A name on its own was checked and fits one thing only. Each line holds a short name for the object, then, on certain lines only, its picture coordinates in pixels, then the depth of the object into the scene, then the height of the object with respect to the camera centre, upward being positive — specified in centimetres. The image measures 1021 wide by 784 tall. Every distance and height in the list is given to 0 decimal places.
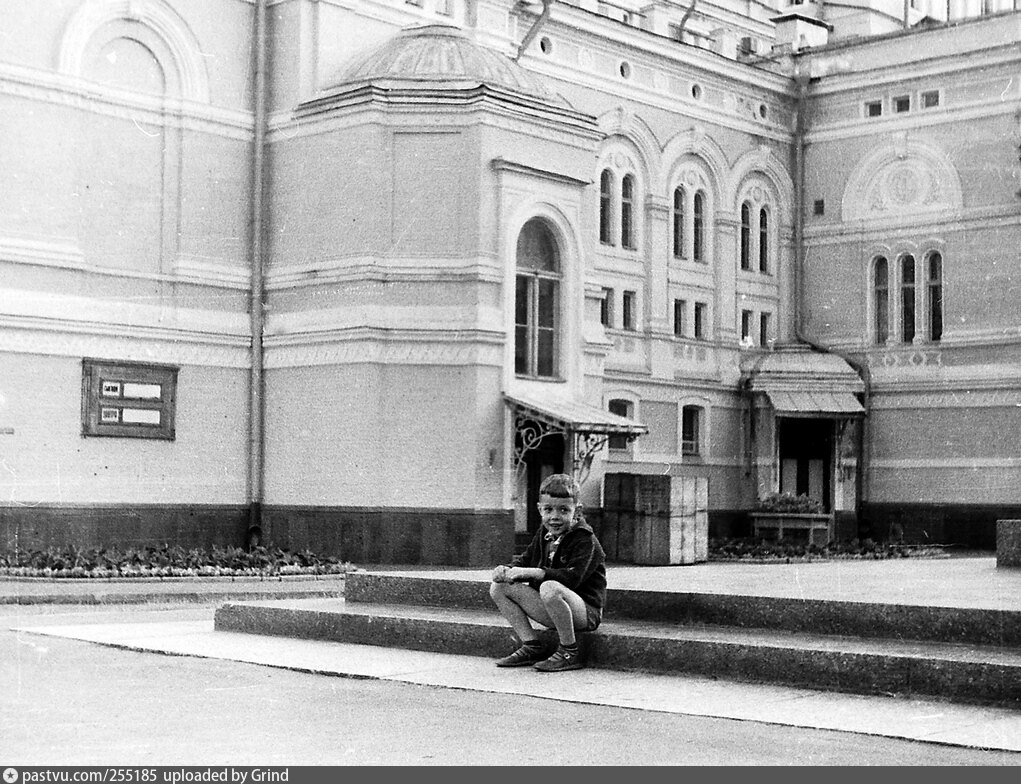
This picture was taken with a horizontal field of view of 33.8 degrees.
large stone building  2823 +387
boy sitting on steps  1245 -68
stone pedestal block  1819 -51
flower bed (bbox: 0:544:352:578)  2395 -113
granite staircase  1120 -109
